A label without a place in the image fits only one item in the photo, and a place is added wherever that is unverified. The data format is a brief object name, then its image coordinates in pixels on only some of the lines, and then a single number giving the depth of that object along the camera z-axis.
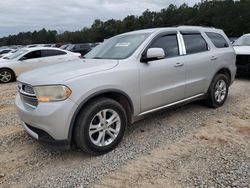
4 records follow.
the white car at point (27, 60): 7.97
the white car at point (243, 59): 6.32
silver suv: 2.39
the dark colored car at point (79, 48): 15.45
